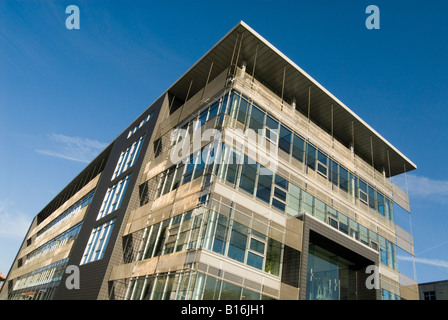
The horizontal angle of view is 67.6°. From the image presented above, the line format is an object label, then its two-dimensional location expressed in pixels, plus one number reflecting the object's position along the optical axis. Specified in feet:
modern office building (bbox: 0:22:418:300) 51.03
